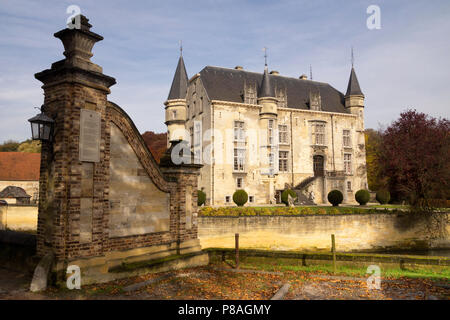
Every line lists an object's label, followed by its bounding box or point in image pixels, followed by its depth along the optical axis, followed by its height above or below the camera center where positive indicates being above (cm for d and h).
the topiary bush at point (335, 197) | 2842 -66
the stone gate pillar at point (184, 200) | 931 -28
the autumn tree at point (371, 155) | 4438 +519
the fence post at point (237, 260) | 933 -207
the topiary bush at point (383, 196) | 3303 -67
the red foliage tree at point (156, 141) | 5266 +884
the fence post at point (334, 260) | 902 -202
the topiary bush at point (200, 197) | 2309 -52
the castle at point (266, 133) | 3158 +618
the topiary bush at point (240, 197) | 2649 -57
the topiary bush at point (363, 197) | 3136 -73
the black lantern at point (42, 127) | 629 +131
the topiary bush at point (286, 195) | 2812 -45
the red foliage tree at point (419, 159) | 2269 +224
